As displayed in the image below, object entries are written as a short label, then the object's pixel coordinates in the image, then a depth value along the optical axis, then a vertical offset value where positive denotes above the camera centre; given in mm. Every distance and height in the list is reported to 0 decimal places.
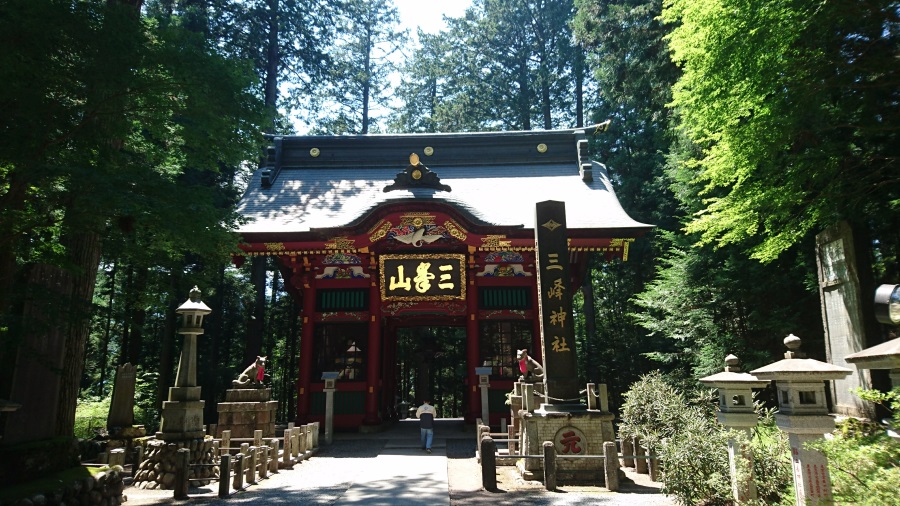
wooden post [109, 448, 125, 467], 8398 -1392
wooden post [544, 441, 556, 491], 7781 -1483
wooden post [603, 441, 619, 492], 7863 -1498
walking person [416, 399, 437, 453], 11406 -1273
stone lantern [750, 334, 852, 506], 4754 -513
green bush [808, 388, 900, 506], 4137 -901
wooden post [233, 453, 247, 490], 8125 -1590
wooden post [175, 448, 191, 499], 7703 -1491
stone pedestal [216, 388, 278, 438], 11375 -1011
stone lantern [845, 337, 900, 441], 4302 -13
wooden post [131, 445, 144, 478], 9898 -1694
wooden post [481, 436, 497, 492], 7867 -1451
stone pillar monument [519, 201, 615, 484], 8438 -753
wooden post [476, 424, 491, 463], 8980 -1167
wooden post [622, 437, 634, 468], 9820 -1584
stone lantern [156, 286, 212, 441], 9070 -491
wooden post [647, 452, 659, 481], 8523 -1680
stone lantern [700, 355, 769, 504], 5863 -504
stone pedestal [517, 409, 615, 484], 8453 -1112
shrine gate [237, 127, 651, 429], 13492 +2588
